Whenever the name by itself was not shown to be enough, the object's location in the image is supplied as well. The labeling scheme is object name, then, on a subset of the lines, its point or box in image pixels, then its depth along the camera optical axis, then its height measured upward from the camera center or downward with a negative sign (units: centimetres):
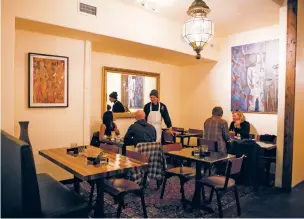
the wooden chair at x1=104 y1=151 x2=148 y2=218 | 274 -92
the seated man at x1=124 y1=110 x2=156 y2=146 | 371 -40
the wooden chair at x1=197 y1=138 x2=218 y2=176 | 409 -63
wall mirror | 567 +38
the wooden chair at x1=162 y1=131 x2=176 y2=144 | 551 -71
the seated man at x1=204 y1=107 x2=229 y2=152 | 419 -39
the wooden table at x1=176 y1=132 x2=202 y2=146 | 550 -64
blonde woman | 496 -37
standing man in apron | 529 -17
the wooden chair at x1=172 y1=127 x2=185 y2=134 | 608 -58
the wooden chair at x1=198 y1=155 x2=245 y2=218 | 296 -93
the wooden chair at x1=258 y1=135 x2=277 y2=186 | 439 -86
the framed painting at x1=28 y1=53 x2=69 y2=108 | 390 +36
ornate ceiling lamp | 343 +106
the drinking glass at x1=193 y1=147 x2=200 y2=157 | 331 -60
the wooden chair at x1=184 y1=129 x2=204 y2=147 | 579 -60
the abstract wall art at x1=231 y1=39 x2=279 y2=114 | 540 +65
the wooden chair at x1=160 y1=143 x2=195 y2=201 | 342 -91
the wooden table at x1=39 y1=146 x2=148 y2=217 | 243 -63
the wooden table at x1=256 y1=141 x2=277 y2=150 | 416 -64
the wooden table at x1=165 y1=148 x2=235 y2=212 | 306 -65
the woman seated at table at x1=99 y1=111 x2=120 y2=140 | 490 -38
